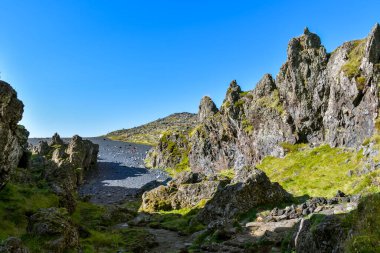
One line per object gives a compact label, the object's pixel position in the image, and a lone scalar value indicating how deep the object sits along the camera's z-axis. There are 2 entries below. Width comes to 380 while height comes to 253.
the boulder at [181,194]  53.00
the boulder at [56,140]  121.94
